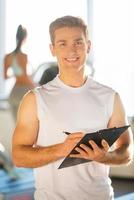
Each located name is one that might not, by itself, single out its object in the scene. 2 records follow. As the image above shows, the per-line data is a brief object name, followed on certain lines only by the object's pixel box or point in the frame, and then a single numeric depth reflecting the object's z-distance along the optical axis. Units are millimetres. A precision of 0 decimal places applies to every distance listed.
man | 2227
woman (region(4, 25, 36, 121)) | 5698
